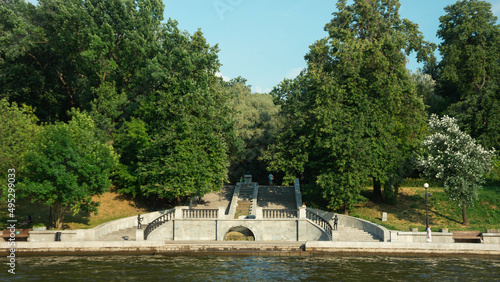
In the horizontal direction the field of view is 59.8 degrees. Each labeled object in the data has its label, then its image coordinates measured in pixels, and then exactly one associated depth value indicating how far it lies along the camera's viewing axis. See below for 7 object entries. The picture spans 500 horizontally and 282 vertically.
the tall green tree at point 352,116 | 35.84
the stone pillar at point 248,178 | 45.46
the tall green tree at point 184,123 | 35.88
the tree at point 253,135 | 52.16
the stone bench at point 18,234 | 27.73
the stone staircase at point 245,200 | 36.53
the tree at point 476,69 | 45.03
